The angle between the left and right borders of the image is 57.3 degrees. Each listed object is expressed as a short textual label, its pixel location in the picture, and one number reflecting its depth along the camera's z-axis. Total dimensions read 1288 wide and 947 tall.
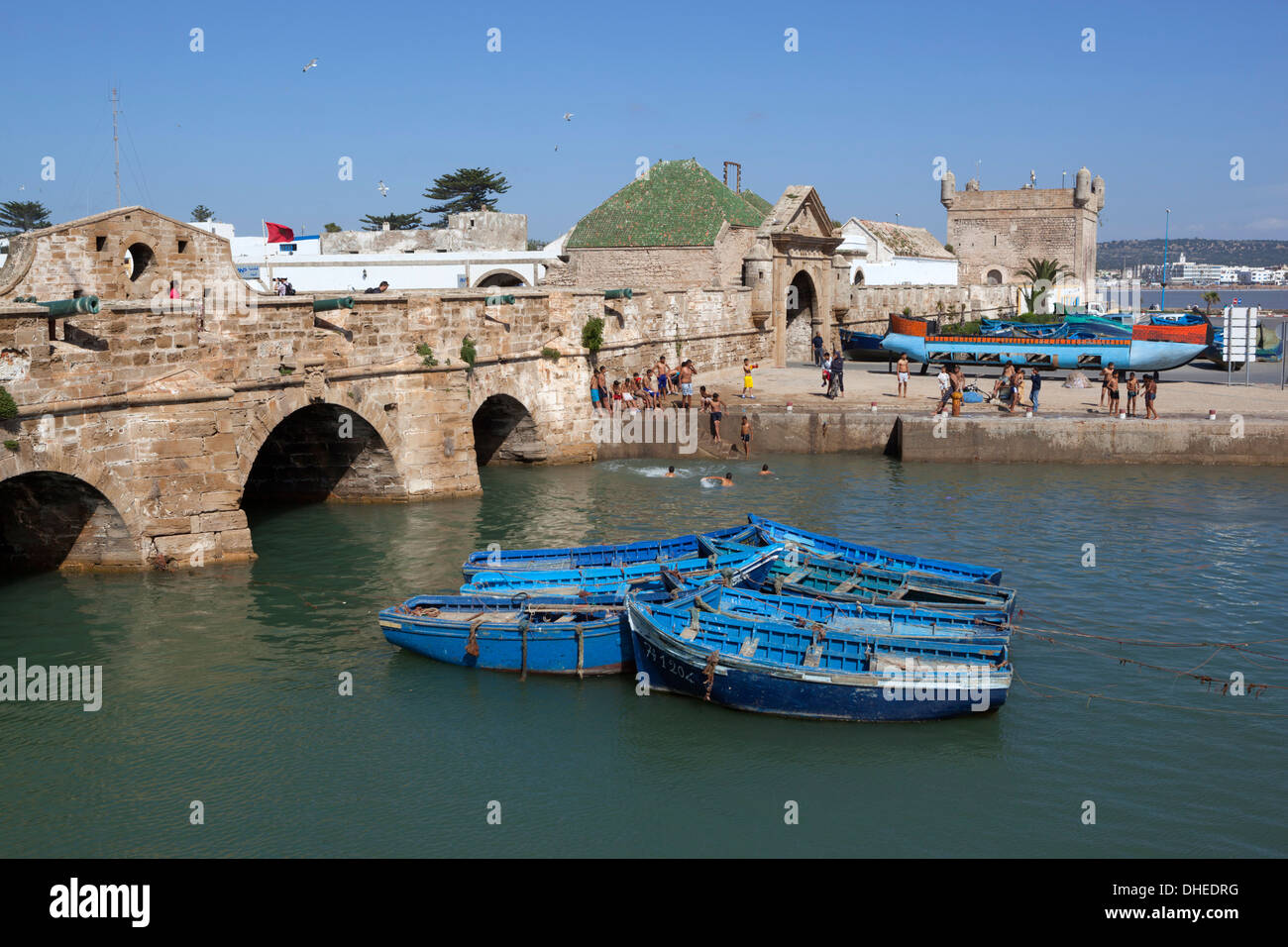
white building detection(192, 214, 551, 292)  46.50
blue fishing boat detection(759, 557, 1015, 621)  16.38
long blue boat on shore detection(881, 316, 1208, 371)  37.31
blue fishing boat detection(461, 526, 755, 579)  18.33
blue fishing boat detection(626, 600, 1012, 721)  13.80
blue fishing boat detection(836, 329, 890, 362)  44.03
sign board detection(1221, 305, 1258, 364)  34.00
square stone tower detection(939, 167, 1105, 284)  70.25
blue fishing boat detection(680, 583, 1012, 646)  15.23
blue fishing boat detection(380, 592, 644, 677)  15.49
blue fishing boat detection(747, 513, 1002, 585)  17.66
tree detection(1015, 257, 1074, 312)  67.88
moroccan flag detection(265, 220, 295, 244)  49.09
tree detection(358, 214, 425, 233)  75.25
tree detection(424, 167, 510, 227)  74.69
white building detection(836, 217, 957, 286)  62.41
